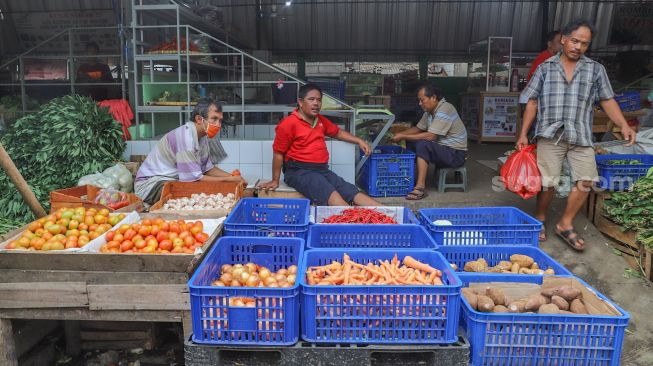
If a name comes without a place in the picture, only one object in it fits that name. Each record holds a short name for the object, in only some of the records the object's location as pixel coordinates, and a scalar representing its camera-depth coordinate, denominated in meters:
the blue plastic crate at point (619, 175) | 4.71
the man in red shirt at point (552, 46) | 5.78
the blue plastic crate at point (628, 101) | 6.59
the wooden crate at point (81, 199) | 4.21
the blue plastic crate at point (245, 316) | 2.30
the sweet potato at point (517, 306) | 2.53
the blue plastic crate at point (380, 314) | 2.29
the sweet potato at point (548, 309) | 2.47
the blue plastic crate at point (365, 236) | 3.47
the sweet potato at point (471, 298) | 2.52
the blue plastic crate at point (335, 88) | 9.52
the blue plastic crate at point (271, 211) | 3.98
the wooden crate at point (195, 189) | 4.44
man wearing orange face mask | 4.55
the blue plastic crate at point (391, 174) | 5.57
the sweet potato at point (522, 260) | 3.12
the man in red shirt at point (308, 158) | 4.82
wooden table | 2.99
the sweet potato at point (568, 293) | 2.63
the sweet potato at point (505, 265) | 3.09
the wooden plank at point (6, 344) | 3.11
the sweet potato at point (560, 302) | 2.56
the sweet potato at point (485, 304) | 2.49
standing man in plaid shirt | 4.36
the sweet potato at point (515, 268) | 3.06
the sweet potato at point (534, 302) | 2.56
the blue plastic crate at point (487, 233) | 3.50
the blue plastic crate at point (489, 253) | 3.21
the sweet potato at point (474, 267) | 3.05
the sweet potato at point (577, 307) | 2.56
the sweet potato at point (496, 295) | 2.59
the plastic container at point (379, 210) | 4.00
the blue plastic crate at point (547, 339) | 2.29
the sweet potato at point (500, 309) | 2.53
